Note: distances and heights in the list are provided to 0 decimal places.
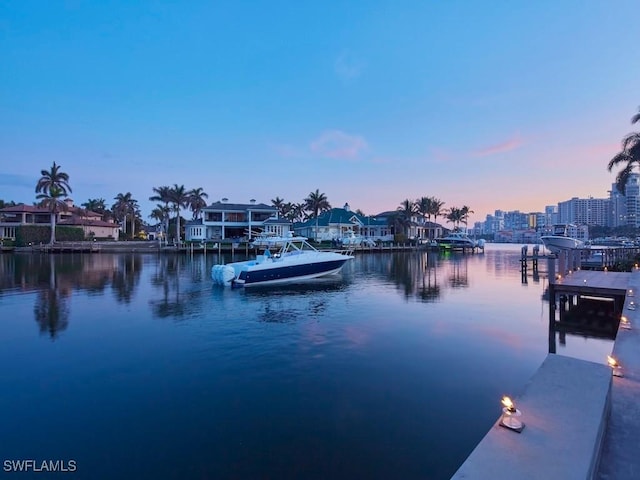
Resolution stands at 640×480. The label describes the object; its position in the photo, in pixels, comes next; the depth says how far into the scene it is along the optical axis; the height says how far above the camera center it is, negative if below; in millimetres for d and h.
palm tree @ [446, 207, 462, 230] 91812 +4744
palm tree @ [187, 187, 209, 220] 68100 +6525
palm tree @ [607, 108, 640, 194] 25448 +5486
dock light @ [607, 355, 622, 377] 5899 -2215
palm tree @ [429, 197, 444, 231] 80744 +5954
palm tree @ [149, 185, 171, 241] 65625 +7039
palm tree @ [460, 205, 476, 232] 91688 +5465
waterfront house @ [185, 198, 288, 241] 64000 +2358
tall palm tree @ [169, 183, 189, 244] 65375 +6795
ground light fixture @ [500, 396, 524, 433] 3932 -2035
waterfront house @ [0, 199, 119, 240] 63406 +2710
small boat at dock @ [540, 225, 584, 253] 35719 -868
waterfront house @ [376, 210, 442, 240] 75750 +1517
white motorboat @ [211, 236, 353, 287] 23297 -2247
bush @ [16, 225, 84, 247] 58719 +155
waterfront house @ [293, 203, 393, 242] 67500 +1487
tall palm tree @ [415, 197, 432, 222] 79562 +6077
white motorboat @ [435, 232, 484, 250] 72812 -1792
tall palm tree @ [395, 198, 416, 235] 74250 +3862
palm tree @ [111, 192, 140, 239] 79119 +5822
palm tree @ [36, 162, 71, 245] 57375 +7359
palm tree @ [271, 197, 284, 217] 83438 +6942
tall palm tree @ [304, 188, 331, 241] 82375 +7238
